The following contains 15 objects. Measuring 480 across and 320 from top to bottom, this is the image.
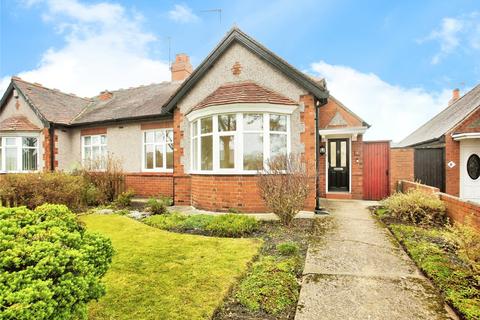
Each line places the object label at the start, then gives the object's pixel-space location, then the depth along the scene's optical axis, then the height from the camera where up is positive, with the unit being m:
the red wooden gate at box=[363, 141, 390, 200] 10.84 -0.48
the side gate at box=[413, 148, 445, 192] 10.82 -0.36
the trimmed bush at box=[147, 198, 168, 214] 8.46 -1.63
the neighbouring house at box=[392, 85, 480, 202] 10.40 -0.19
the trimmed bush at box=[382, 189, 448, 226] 6.84 -1.44
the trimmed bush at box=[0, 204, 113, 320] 1.63 -0.81
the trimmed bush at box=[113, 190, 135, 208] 10.10 -1.64
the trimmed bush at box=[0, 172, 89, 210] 7.74 -0.94
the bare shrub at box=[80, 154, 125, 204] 10.87 -0.77
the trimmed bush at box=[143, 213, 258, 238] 6.00 -1.70
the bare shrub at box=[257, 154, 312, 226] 6.37 -0.74
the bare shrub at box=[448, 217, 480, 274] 3.59 -1.31
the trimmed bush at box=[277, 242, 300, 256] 4.55 -1.66
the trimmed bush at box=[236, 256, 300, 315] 2.96 -1.69
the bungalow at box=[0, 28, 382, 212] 8.27 +1.20
